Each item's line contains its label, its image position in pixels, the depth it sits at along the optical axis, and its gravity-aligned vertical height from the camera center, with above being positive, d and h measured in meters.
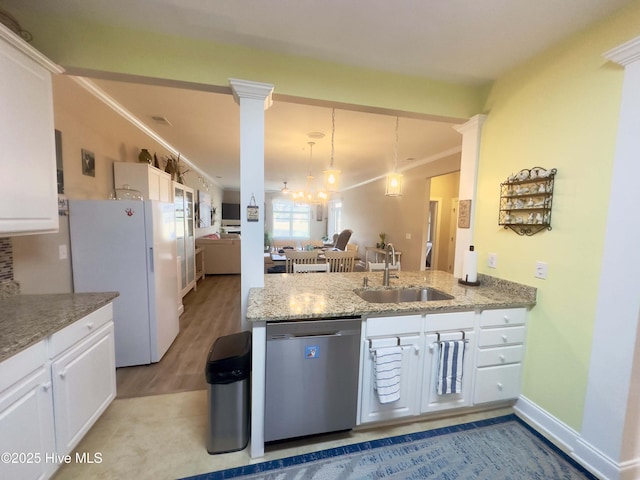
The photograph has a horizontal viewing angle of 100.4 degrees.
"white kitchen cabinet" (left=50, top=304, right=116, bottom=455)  1.36 -0.92
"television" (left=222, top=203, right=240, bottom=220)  10.34 +0.30
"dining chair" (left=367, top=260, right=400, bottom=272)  2.97 -0.49
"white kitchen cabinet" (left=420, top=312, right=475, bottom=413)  1.82 -0.90
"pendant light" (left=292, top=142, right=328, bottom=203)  4.95 +0.53
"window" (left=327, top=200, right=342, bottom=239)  10.56 +0.17
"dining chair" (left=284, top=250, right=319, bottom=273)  3.91 -0.53
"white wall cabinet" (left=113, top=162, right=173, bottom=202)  3.02 +0.45
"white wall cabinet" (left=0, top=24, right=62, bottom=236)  1.33 +0.39
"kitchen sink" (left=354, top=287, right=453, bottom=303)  2.18 -0.59
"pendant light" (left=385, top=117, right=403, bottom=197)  2.66 +0.40
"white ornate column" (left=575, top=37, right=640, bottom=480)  1.41 -0.49
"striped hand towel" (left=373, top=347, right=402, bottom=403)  1.67 -0.94
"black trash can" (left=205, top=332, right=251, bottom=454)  1.59 -1.09
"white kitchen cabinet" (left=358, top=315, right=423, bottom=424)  1.71 -0.92
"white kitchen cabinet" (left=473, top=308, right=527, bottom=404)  1.93 -0.95
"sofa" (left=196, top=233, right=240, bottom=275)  6.22 -0.86
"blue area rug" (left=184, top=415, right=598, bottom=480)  1.53 -1.44
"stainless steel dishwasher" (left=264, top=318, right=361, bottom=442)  1.54 -0.93
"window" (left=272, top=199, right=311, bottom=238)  11.55 +0.05
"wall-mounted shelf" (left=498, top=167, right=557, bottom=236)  1.85 +0.20
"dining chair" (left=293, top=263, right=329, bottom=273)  2.84 -0.50
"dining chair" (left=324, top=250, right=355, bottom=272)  4.24 -0.60
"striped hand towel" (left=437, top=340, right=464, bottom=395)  1.82 -0.97
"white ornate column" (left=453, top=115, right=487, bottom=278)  2.40 +0.49
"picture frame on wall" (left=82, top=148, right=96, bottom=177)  2.48 +0.49
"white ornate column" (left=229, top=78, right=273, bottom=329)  1.88 +0.45
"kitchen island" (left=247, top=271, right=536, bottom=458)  1.55 -0.53
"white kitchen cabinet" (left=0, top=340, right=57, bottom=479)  1.07 -0.88
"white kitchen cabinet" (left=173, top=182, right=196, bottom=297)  4.23 -0.27
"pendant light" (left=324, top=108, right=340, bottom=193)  2.87 +0.48
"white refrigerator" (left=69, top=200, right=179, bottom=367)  2.32 -0.43
